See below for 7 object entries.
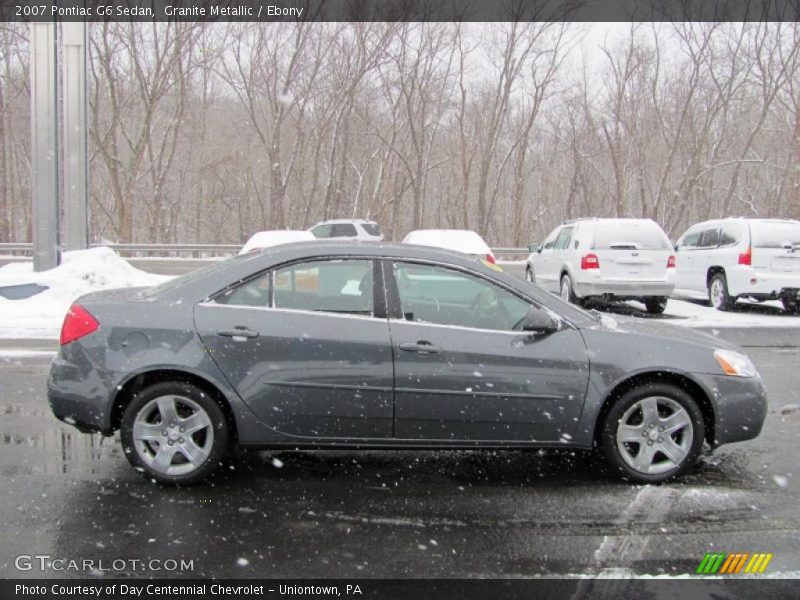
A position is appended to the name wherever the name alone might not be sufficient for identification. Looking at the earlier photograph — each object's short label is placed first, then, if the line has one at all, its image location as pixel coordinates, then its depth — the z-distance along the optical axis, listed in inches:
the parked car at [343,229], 1107.9
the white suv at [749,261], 493.7
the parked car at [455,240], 472.7
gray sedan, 169.0
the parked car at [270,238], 485.7
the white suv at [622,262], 499.5
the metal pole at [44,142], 523.2
